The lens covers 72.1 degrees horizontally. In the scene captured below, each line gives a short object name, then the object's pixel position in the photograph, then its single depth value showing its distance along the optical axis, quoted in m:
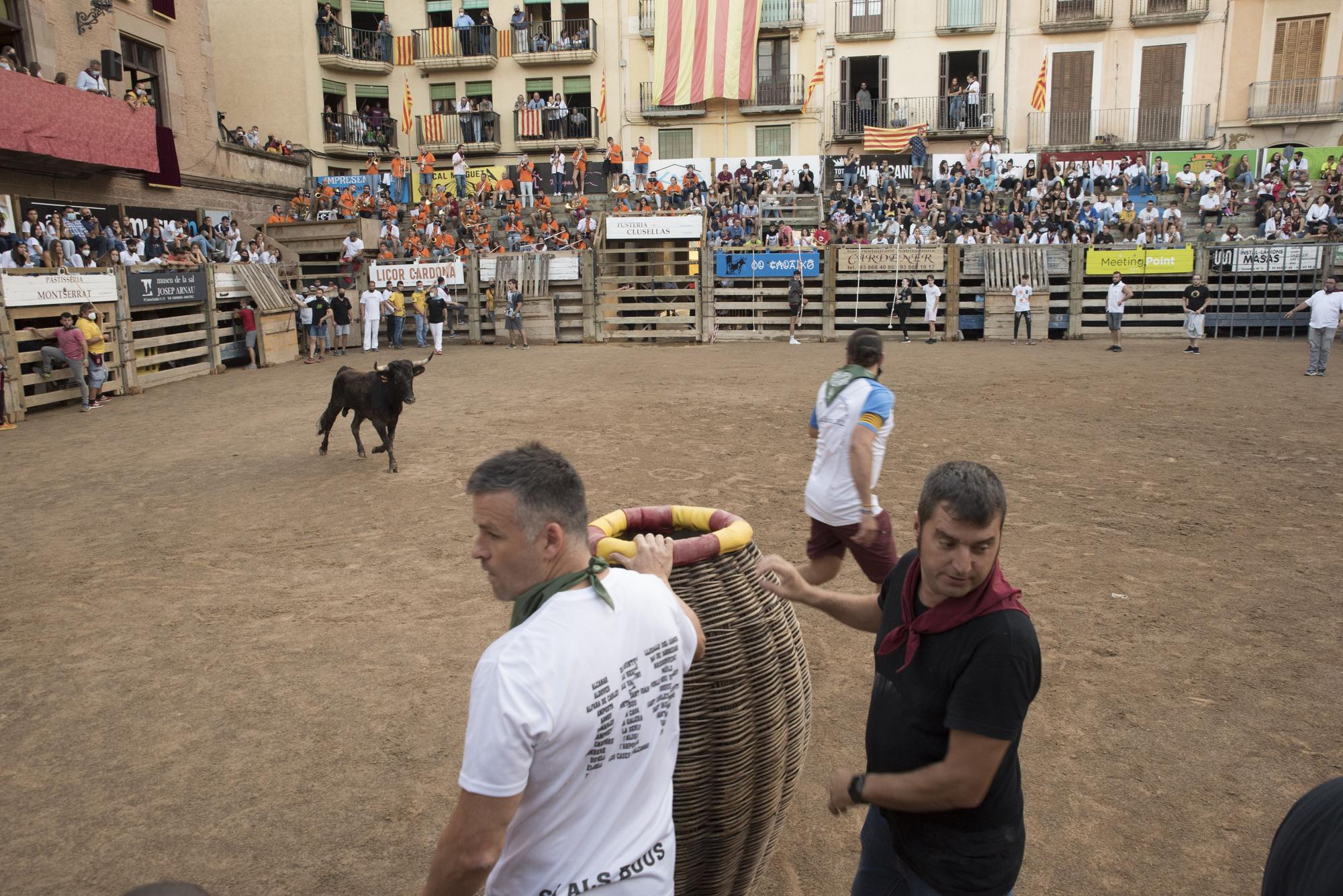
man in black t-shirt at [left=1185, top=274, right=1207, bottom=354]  17.62
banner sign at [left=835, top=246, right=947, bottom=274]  21.59
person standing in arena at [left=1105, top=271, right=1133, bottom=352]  18.86
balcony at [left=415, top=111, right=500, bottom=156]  32.38
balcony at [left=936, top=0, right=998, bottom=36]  28.88
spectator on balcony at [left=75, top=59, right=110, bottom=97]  18.61
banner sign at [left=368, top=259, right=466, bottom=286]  22.92
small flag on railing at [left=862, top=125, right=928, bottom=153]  28.34
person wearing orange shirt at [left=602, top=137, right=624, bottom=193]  28.11
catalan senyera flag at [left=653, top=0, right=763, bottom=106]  29.92
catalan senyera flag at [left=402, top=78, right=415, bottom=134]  32.78
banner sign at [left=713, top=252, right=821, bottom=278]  22.02
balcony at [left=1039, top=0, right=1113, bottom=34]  28.16
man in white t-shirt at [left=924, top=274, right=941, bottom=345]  21.05
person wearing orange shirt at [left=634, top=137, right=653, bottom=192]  28.45
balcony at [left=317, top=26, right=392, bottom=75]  31.47
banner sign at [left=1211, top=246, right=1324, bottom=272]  20.55
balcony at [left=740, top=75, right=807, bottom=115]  30.39
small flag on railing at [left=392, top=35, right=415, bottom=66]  33.38
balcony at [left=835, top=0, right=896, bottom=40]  29.66
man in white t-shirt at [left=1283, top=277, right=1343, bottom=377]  14.00
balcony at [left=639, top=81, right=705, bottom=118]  30.92
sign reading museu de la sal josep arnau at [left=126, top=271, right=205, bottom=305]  15.85
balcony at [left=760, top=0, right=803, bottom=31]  30.25
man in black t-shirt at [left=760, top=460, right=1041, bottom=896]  2.00
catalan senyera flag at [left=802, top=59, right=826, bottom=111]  28.89
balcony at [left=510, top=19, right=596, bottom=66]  31.75
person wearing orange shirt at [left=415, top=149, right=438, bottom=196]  29.36
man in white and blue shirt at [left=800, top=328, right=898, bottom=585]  4.59
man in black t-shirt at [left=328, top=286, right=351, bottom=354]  21.17
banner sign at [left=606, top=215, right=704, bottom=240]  22.23
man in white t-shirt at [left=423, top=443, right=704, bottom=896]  1.69
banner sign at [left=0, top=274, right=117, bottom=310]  13.16
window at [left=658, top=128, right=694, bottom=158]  31.59
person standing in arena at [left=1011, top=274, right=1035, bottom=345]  20.59
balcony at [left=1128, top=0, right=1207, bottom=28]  27.47
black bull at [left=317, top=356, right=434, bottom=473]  9.82
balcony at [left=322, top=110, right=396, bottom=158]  31.70
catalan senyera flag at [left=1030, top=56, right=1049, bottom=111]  27.56
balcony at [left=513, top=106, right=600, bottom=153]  31.75
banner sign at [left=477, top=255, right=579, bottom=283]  22.59
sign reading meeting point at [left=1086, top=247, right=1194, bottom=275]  21.16
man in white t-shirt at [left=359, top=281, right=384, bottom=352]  21.33
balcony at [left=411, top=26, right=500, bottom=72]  32.50
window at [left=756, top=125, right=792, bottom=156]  30.89
